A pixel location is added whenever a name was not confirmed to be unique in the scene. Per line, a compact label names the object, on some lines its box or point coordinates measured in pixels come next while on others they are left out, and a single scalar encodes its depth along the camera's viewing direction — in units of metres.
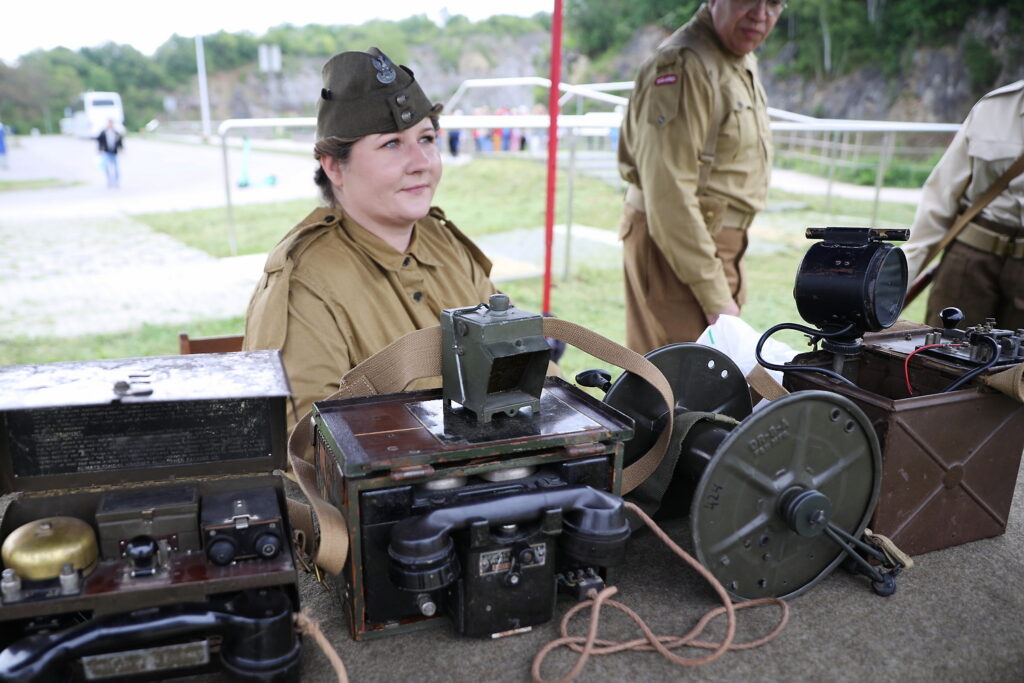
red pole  3.00
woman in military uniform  1.86
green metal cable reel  1.21
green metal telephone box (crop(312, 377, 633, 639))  1.09
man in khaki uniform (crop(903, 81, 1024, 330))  2.83
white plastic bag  1.97
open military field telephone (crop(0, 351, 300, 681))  0.99
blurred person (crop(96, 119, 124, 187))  15.95
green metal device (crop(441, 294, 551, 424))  1.17
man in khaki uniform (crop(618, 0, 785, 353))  2.81
